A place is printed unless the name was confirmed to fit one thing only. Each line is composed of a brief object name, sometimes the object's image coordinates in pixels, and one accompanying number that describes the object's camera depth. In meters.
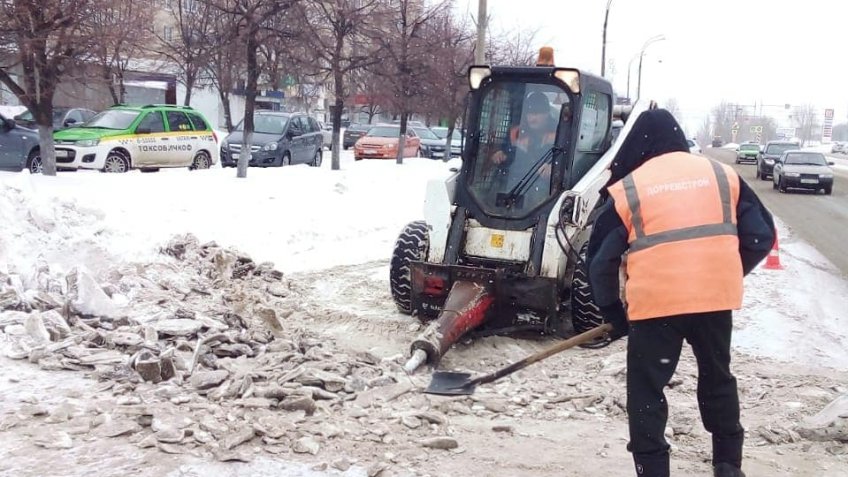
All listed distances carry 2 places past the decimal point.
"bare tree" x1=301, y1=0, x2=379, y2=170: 18.77
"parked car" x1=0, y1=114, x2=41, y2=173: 15.38
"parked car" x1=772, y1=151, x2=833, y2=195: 24.44
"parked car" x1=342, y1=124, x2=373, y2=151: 37.44
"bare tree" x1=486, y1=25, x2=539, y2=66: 29.72
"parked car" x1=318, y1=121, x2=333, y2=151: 39.39
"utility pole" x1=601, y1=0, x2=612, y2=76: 32.26
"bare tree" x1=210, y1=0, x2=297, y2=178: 15.27
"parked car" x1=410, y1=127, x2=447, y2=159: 32.47
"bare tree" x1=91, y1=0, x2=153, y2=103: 12.04
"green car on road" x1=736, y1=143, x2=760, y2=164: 48.91
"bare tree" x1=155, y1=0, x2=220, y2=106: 25.30
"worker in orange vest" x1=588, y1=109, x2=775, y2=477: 3.51
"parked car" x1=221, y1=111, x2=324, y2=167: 20.57
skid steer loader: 6.59
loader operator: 7.19
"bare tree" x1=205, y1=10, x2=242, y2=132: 15.95
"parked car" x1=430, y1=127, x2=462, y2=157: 35.33
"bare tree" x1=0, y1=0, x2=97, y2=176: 10.91
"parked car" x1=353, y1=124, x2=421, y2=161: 27.70
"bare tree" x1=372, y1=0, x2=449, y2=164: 20.89
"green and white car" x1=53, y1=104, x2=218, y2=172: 15.84
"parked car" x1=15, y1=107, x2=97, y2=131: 20.83
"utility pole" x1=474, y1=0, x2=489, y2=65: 18.31
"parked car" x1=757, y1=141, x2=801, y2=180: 30.41
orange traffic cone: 10.62
